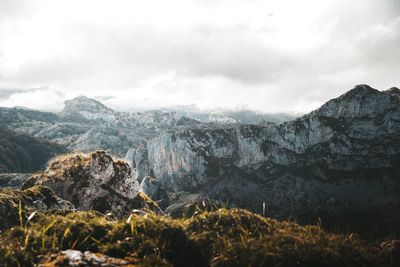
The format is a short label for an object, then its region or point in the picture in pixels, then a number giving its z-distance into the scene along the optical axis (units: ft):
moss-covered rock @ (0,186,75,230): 49.47
